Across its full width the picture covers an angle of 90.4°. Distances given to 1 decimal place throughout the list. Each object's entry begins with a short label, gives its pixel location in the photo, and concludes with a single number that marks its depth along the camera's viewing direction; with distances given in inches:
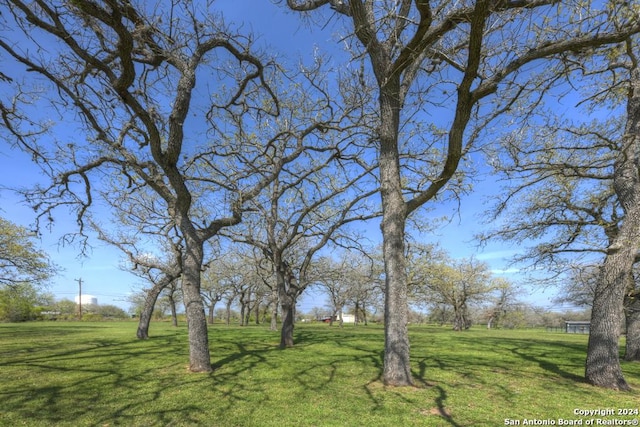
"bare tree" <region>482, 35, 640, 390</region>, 249.9
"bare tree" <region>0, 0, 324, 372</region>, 203.2
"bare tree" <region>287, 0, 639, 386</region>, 168.6
